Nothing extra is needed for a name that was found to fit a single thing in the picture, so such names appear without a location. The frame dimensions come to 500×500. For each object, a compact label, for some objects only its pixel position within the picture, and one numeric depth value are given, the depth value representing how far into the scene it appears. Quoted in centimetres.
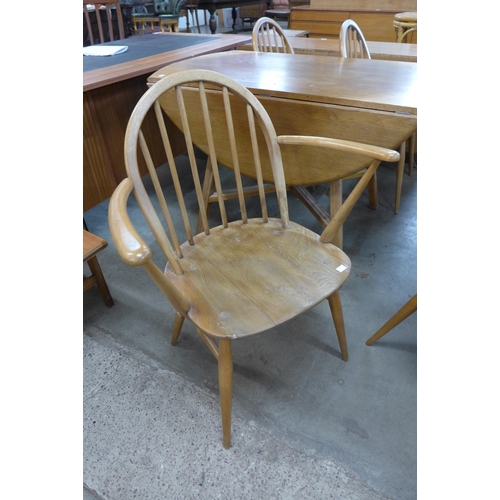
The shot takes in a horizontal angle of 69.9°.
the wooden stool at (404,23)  251
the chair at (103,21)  230
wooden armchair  83
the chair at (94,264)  130
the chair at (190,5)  497
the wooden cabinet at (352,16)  331
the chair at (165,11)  476
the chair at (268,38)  194
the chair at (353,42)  179
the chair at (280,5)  712
